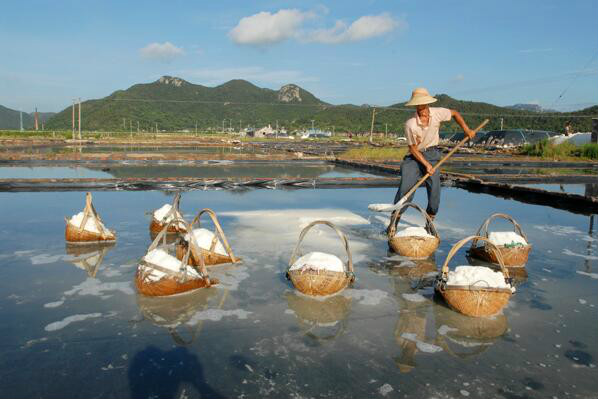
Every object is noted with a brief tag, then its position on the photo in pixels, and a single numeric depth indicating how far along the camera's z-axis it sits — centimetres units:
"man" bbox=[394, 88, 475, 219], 448
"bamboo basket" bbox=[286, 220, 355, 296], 288
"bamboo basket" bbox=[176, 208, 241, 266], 348
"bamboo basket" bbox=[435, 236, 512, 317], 261
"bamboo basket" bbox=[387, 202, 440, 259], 378
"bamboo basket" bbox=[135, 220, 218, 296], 287
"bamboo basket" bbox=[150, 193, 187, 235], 438
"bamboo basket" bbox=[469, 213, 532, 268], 356
